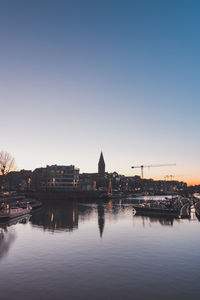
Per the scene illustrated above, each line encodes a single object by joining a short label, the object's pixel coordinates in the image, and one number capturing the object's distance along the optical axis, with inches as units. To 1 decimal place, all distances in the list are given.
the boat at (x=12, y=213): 2616.9
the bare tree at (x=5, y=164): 4690.0
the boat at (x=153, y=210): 3271.7
